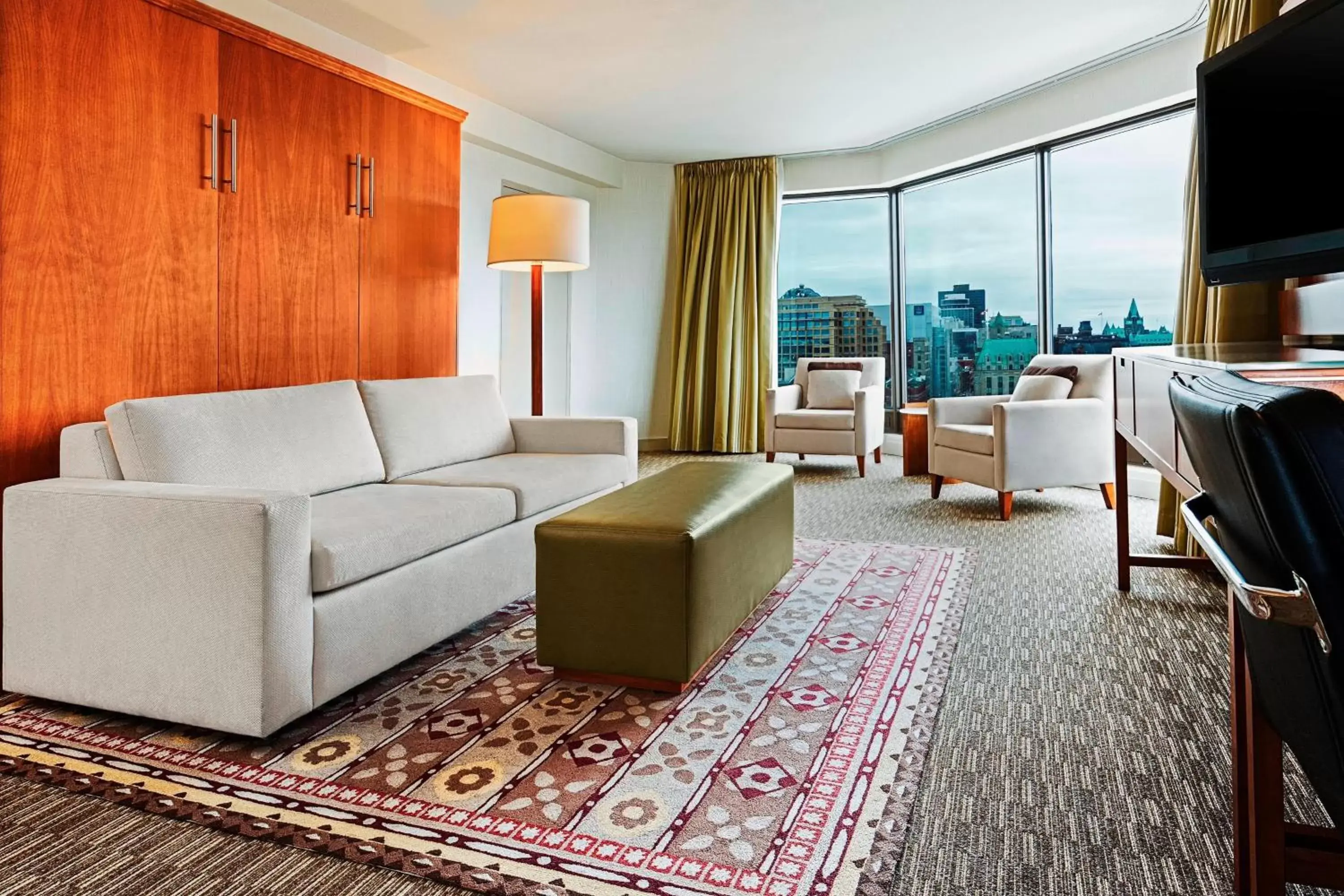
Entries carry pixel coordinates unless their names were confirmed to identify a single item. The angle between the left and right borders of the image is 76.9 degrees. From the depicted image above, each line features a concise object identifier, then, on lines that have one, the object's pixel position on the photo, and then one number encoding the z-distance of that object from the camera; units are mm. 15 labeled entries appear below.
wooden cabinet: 2305
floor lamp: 4273
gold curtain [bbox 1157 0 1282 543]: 3131
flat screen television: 1671
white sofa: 1757
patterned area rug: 1377
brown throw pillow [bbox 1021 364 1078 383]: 4555
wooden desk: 1273
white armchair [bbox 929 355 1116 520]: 4227
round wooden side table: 5469
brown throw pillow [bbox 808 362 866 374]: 6316
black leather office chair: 635
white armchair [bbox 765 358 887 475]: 5684
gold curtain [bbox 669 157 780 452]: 6871
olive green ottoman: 2004
